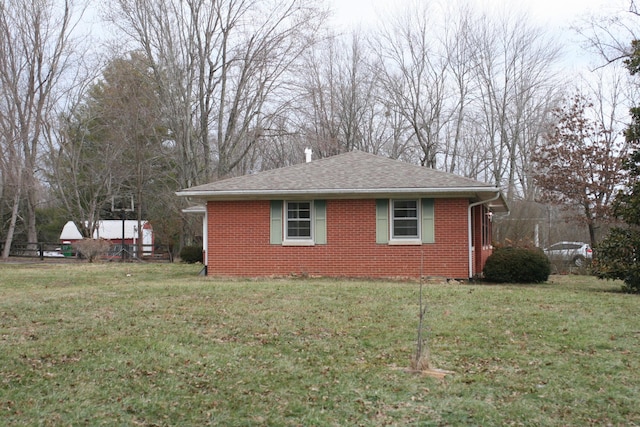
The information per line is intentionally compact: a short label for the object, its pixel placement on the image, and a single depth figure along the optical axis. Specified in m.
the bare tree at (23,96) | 31.23
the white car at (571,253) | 24.52
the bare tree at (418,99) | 36.16
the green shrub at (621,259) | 14.68
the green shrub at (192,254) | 28.03
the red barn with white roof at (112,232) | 39.69
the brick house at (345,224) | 17.31
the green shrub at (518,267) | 17.61
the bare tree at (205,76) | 31.34
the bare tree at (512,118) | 35.94
